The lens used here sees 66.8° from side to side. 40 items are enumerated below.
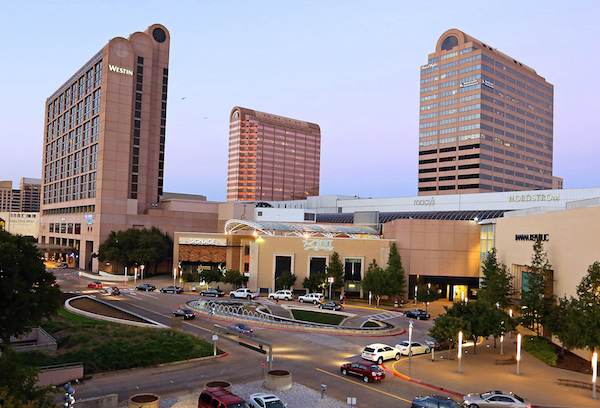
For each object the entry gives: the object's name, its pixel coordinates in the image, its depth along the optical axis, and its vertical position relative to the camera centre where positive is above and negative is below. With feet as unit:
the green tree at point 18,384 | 55.36 -21.66
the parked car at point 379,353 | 112.27 -31.45
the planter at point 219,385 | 84.07 -30.33
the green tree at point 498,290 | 154.61 -20.16
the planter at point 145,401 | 72.54 -29.43
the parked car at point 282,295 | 220.02 -34.38
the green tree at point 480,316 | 118.82 -22.82
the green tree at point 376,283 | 215.92 -26.56
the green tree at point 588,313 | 97.81 -17.54
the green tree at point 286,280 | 233.96 -28.76
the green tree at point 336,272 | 234.17 -23.79
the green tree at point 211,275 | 251.19 -29.97
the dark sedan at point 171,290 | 237.06 -36.26
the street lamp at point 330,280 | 219.37 -26.17
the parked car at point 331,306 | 194.49 -34.55
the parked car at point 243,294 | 224.53 -35.30
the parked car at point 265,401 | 75.05 -29.65
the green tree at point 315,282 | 233.55 -29.58
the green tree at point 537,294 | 128.57 -17.80
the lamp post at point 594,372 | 91.29 -28.08
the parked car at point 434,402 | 76.02 -29.22
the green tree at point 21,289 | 77.36 -12.91
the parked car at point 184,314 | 163.84 -33.59
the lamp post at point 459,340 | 106.69 -26.12
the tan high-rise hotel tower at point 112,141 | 337.11 +61.98
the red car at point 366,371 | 95.81 -30.88
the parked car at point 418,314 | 187.11 -35.46
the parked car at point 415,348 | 120.47 -32.20
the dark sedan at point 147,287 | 244.01 -36.66
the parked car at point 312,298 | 210.79 -34.16
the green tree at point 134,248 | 304.50 -19.72
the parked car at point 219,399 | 71.20 -28.36
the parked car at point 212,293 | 226.79 -35.54
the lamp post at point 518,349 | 106.64 -27.57
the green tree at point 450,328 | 115.24 -25.16
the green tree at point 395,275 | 218.18 -23.00
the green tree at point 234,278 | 247.09 -30.20
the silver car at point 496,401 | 81.66 -30.67
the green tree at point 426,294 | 208.35 -30.50
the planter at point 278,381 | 88.12 -30.65
